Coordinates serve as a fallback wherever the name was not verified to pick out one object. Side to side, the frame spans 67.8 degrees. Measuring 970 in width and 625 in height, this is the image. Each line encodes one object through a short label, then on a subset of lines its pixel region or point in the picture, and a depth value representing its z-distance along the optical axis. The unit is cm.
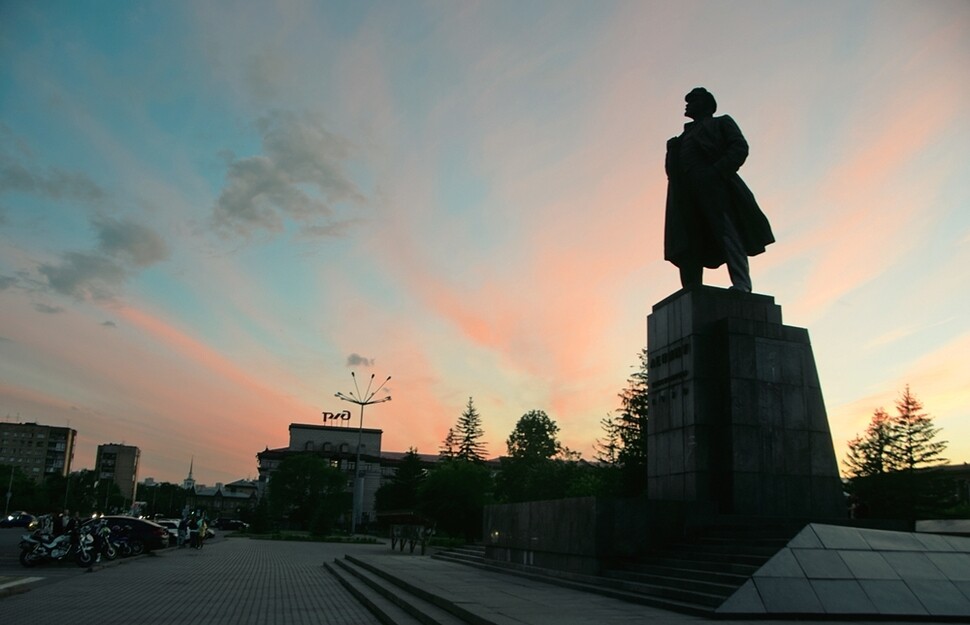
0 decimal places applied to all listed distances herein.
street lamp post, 5414
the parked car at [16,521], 5725
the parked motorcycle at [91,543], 2017
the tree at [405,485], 7206
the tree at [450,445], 9242
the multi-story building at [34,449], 14975
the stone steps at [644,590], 928
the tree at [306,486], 6475
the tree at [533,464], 7038
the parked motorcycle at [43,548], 1988
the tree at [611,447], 4819
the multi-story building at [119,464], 18100
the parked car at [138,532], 2675
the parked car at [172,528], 3747
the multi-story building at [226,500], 14875
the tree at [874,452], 4175
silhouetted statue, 1586
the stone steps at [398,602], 984
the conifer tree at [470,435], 9281
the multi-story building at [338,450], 11106
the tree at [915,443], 4234
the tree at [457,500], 4088
